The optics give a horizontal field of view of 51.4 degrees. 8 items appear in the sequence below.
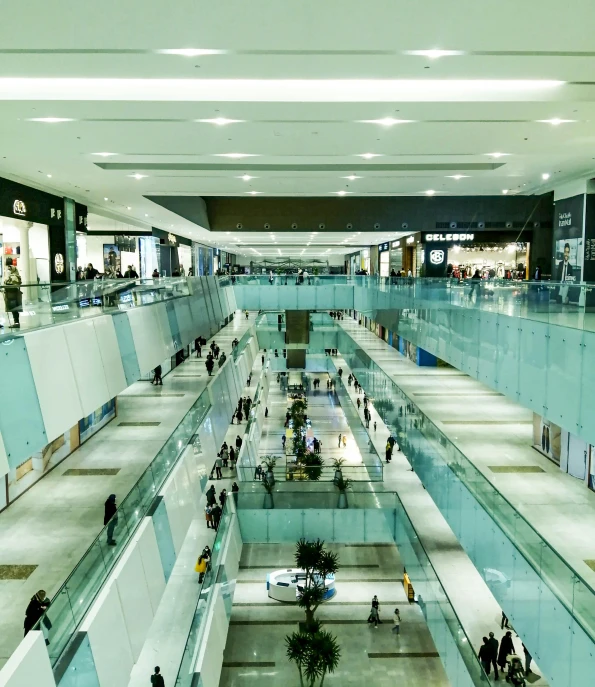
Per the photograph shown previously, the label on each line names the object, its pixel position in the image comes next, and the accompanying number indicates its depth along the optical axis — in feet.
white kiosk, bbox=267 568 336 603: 63.57
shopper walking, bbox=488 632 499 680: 38.21
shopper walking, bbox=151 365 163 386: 92.30
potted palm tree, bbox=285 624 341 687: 47.60
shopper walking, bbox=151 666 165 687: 34.96
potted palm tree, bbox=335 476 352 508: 61.46
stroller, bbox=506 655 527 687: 36.65
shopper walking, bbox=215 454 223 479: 79.25
